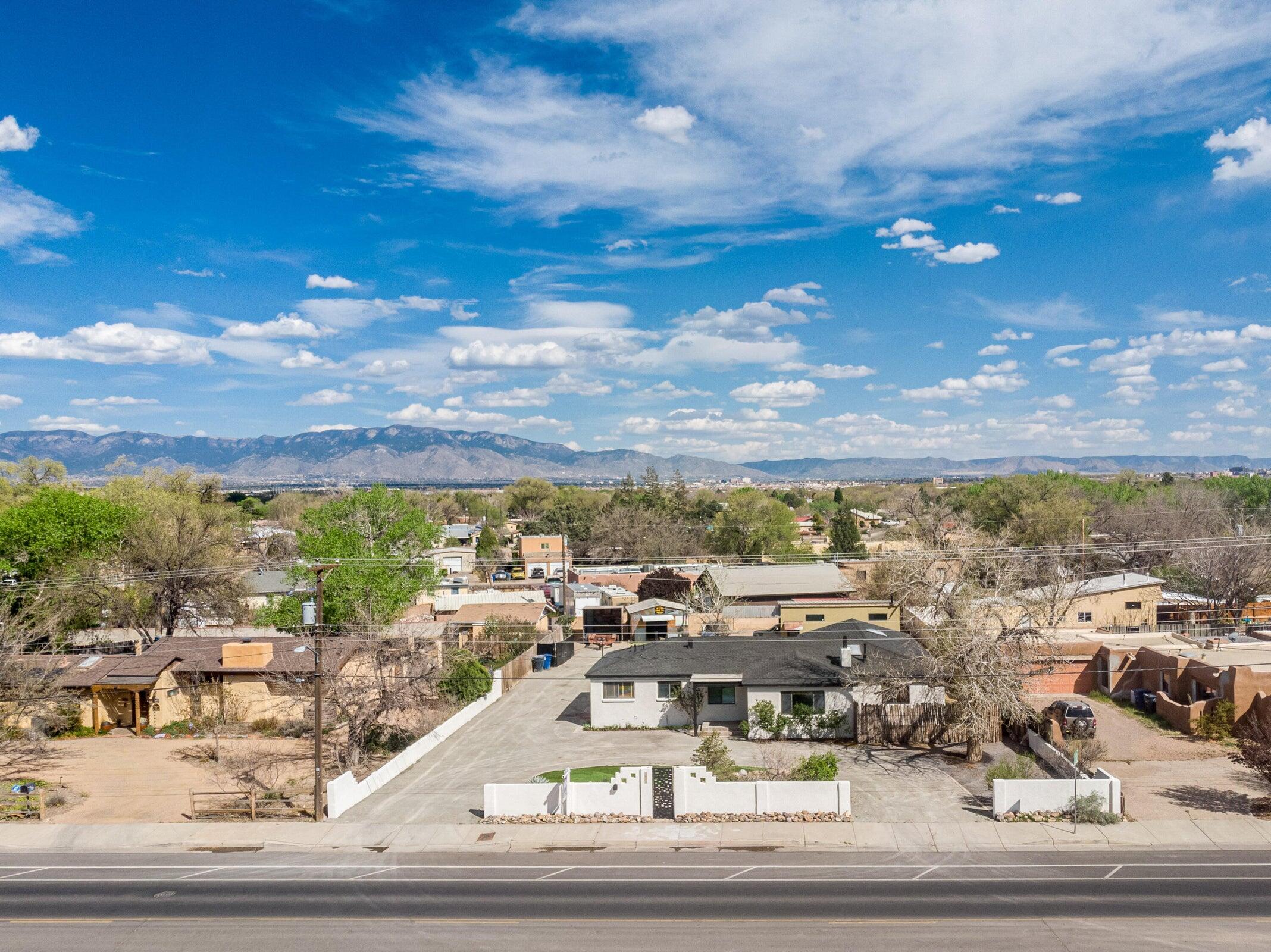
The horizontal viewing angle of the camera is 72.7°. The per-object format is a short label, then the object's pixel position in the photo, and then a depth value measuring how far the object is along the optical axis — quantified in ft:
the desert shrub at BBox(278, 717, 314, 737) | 127.24
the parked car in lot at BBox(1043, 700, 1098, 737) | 109.40
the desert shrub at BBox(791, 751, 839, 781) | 88.63
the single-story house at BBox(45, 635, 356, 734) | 129.80
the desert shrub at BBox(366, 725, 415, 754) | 118.73
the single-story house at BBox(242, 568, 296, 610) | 230.07
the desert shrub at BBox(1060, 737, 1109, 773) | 92.53
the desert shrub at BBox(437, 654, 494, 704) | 135.33
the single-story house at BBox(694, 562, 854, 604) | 212.23
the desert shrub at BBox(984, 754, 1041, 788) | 88.28
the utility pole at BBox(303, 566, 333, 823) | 85.40
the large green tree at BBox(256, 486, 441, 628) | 148.77
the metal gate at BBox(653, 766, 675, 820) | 86.79
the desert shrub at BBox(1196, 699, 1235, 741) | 108.99
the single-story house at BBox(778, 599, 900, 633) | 177.78
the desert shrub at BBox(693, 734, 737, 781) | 91.81
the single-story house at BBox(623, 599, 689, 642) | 196.03
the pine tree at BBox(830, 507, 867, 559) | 308.09
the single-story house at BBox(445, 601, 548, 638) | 188.44
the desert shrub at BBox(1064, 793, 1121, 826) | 81.20
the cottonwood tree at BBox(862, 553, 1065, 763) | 98.43
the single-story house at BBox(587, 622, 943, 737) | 116.26
